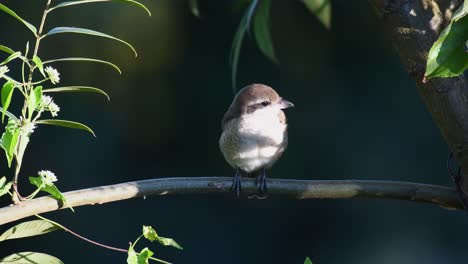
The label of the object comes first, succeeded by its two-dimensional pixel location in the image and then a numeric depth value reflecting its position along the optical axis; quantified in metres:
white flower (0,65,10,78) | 4.43
